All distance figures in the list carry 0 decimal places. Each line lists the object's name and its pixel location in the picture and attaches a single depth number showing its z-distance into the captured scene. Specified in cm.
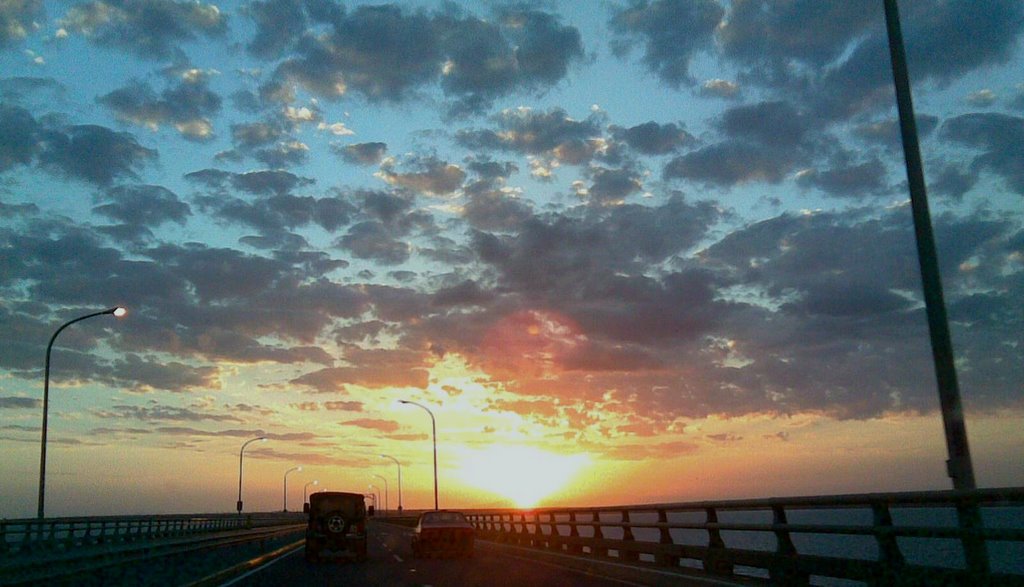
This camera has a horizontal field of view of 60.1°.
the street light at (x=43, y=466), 3023
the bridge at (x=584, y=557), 977
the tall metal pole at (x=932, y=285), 991
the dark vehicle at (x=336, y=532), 3244
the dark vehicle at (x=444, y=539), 3153
